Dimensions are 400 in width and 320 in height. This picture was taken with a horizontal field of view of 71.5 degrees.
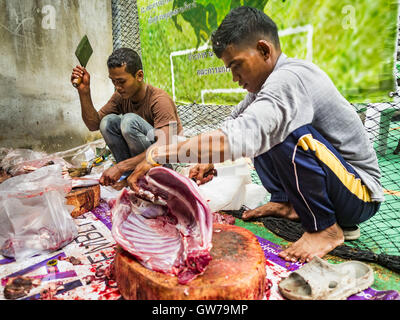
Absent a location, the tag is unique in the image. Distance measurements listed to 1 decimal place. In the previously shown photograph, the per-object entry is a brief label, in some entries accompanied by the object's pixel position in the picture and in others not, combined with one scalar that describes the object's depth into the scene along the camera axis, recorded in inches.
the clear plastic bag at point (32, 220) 71.7
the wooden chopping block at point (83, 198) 98.0
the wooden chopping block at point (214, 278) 45.1
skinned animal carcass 50.0
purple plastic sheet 51.6
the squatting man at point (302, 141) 56.3
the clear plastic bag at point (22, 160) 138.6
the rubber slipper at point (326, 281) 51.7
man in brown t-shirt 110.9
